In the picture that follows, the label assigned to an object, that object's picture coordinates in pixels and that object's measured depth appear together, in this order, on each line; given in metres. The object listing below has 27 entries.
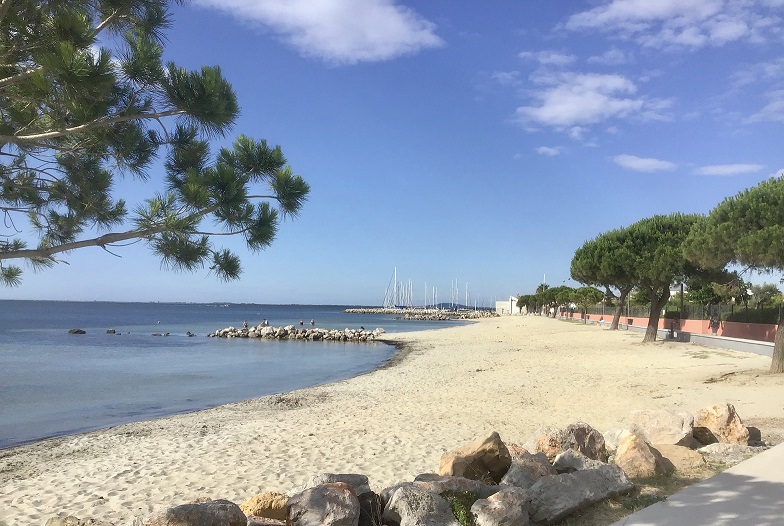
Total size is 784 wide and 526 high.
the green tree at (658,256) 28.02
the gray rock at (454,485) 5.22
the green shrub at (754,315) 24.56
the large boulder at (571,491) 5.04
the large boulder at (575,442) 6.98
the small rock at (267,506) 5.07
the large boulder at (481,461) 6.20
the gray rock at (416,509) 4.77
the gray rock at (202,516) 4.16
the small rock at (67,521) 4.64
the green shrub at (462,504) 4.82
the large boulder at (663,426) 7.78
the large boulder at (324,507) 4.63
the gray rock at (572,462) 5.96
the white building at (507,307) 166.75
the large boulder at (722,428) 8.05
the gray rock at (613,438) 7.73
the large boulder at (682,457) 6.66
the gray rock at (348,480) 5.51
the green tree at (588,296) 83.78
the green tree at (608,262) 31.48
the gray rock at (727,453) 6.97
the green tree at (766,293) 32.46
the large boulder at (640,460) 6.24
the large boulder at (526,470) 5.75
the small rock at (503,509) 4.67
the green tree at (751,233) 14.84
